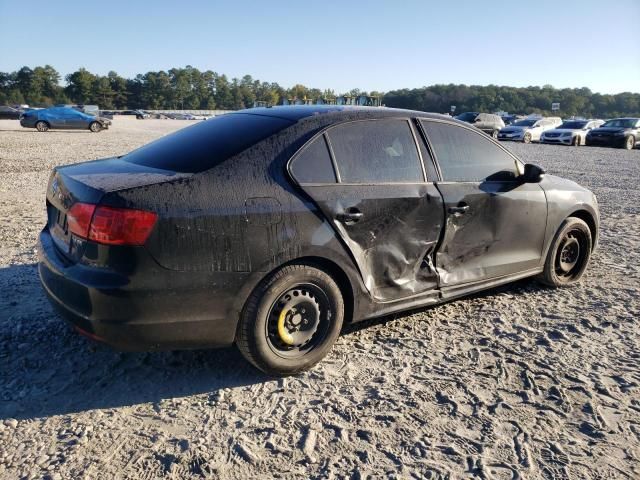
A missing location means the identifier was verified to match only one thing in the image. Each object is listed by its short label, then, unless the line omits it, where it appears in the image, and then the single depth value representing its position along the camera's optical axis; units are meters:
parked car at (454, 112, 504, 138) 31.61
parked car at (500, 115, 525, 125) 49.09
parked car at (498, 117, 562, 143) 29.88
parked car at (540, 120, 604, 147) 27.83
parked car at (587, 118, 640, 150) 26.34
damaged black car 2.66
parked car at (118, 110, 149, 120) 78.74
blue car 28.11
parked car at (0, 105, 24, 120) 47.34
